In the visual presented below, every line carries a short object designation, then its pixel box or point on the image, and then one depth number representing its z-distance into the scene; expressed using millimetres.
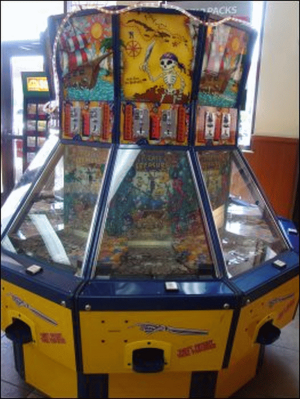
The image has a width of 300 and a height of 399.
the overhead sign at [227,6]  2622
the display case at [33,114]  2916
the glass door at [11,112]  3838
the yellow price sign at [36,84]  2876
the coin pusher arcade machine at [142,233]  1262
